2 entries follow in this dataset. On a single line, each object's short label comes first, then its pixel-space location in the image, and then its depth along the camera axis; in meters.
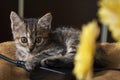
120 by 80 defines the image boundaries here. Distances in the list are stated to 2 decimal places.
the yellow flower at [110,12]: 0.24
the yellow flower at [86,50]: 0.24
